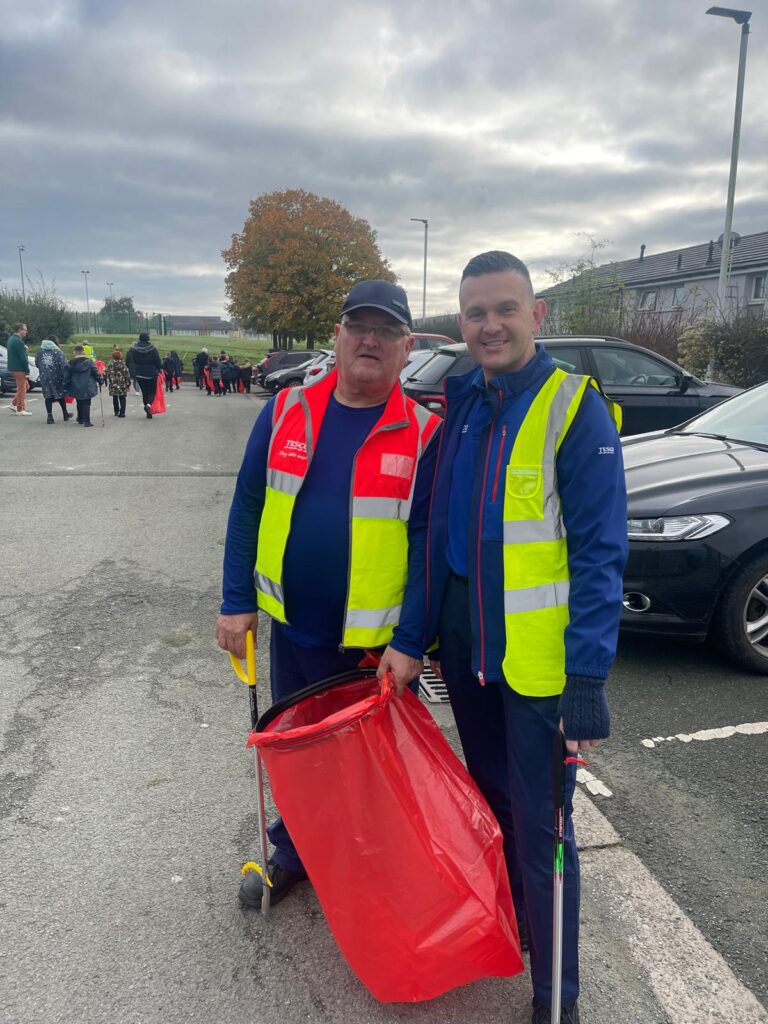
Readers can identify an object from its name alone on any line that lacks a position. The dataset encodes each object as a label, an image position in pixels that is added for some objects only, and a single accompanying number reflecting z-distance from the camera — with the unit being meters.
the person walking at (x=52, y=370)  15.26
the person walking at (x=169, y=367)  29.81
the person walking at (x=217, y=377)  28.56
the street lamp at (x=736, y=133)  14.02
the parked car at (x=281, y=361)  28.31
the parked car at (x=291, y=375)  23.73
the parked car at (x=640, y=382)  8.72
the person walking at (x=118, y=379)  17.31
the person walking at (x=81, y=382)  15.27
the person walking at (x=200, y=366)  30.25
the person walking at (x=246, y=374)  29.75
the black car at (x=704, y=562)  3.88
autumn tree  41.09
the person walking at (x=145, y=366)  17.42
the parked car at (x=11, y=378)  22.14
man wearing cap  2.16
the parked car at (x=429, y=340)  16.50
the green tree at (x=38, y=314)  43.94
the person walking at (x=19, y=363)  16.44
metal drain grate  3.86
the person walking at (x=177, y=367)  30.20
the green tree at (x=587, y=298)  20.55
